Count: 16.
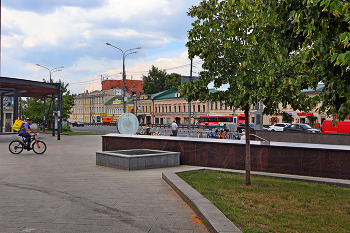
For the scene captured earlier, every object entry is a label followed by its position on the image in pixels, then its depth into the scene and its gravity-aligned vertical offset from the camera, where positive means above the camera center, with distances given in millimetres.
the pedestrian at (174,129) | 29234 -898
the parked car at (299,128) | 36838 -1041
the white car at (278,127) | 45869 -1151
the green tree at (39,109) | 47438 +1232
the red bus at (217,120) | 61906 -336
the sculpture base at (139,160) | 11883 -1455
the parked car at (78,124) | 82438 -1380
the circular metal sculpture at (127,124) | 20844 -349
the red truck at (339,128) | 29094 -812
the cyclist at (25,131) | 17188 -629
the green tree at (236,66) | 7934 +1236
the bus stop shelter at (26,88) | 28469 +2717
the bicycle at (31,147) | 17606 -1427
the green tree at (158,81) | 104225 +11537
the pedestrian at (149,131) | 31688 -1164
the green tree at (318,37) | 4488 +1155
